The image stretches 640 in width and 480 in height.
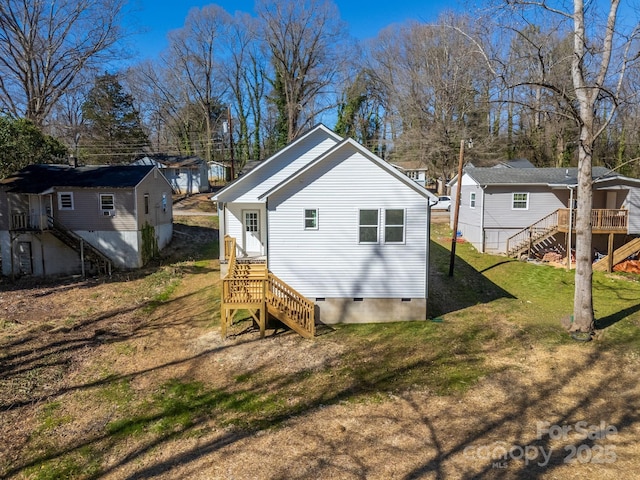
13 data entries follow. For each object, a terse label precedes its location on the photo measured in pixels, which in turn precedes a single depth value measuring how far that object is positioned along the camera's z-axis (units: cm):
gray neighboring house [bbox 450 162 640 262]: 2334
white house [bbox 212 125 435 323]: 1346
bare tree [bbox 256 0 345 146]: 4619
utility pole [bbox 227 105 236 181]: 3947
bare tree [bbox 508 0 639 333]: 1111
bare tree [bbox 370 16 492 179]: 3847
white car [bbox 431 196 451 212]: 3806
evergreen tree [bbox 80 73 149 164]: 4781
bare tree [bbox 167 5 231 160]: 5059
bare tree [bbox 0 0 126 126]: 3134
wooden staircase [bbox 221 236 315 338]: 1280
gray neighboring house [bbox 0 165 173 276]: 2230
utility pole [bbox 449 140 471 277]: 1932
